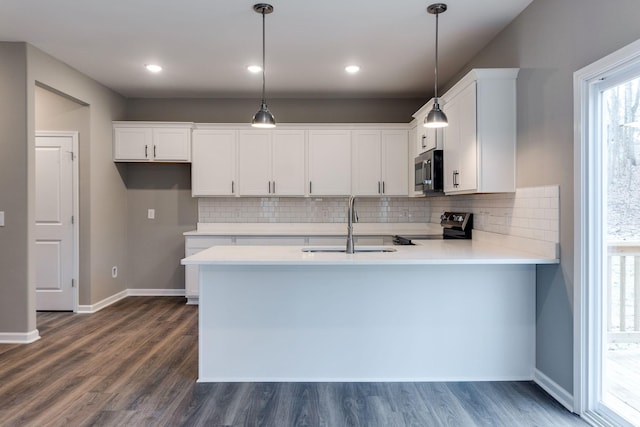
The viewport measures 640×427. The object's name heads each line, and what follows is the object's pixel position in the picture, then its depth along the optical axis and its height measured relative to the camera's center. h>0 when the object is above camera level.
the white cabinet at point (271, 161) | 5.22 +0.62
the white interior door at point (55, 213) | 4.72 -0.03
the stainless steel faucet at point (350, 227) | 2.97 -0.11
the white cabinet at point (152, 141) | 5.19 +0.86
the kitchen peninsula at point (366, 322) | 2.87 -0.75
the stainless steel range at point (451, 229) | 4.03 -0.17
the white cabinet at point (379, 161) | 5.23 +0.63
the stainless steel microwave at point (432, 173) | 3.94 +0.37
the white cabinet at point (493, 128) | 3.12 +0.62
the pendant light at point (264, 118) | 3.12 +0.69
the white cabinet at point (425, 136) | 4.03 +0.77
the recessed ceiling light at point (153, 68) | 4.29 +1.47
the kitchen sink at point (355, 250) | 3.14 -0.29
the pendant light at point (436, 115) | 2.96 +0.68
